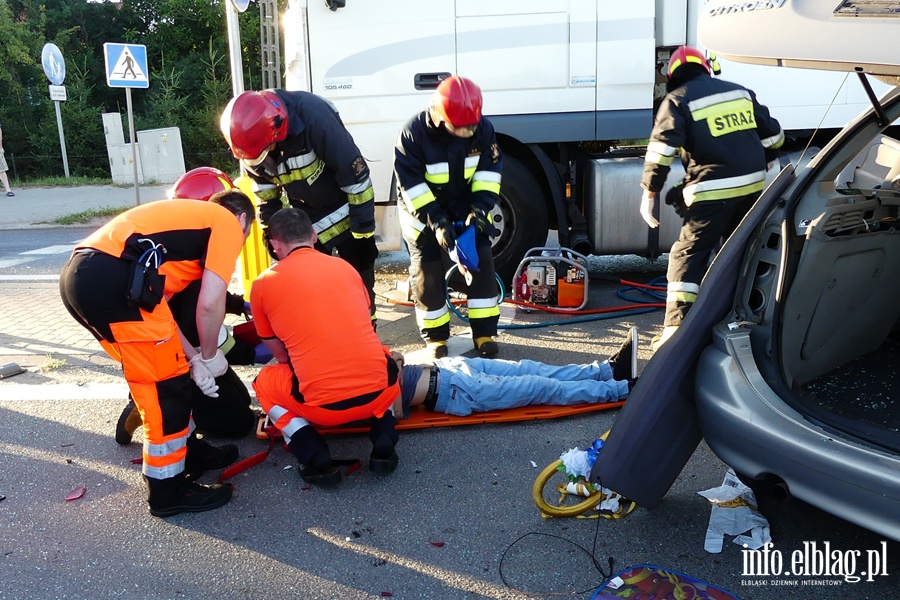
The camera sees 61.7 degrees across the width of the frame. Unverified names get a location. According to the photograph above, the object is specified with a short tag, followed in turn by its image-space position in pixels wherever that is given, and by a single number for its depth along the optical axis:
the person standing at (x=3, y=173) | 14.21
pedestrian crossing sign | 9.07
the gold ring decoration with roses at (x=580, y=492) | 2.84
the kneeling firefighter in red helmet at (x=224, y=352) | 3.44
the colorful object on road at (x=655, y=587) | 2.39
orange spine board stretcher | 3.67
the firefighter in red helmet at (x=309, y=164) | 4.12
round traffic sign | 15.24
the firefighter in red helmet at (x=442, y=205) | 4.64
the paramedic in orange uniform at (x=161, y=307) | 2.89
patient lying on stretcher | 3.73
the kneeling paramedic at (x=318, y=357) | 3.23
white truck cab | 5.73
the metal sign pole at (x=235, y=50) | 6.70
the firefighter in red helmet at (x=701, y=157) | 4.47
